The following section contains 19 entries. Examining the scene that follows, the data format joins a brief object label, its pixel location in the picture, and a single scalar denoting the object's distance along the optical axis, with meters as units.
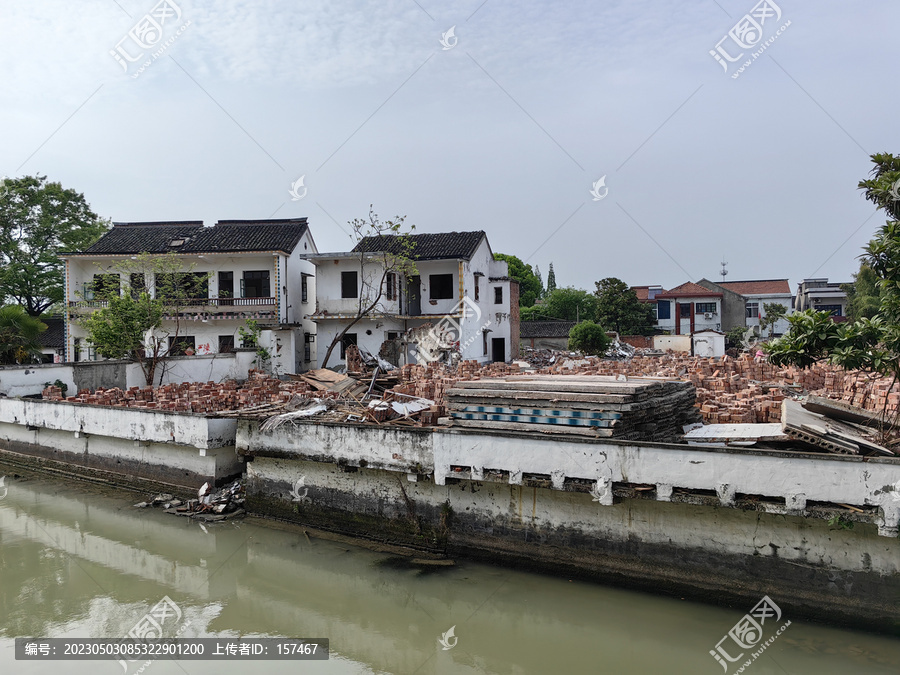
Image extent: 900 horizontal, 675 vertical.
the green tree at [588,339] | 30.91
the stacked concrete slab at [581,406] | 8.08
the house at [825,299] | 42.78
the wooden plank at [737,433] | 7.67
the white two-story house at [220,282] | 23.95
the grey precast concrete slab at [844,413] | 8.60
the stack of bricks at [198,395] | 13.92
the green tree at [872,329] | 7.12
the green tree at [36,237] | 27.70
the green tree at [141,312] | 18.30
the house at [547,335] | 39.59
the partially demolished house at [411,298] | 23.50
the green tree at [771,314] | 40.53
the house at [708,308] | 44.16
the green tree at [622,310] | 41.28
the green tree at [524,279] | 51.95
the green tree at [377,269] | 22.42
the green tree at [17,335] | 19.17
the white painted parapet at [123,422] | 11.84
